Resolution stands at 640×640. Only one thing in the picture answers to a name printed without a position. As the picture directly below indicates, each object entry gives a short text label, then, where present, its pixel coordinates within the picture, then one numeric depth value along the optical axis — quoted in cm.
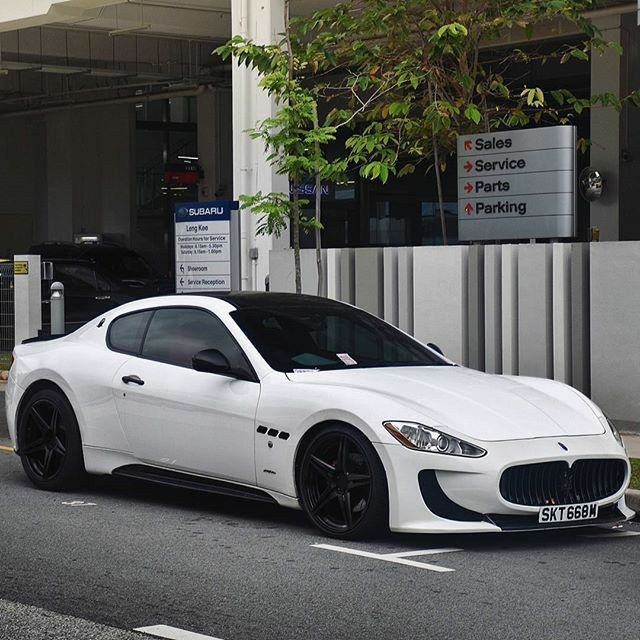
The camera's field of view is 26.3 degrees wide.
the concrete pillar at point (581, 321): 1321
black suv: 2489
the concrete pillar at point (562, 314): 1330
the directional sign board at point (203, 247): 1723
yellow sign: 2162
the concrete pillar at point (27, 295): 2161
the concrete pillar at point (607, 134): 2188
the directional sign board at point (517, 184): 1382
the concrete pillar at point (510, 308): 1374
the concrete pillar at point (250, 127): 1741
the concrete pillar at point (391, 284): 1470
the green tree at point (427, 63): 1454
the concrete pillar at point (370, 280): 1487
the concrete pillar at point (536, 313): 1350
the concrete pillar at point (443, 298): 1404
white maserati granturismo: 751
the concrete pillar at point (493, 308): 1387
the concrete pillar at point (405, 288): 1455
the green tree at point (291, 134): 1354
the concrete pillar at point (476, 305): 1401
